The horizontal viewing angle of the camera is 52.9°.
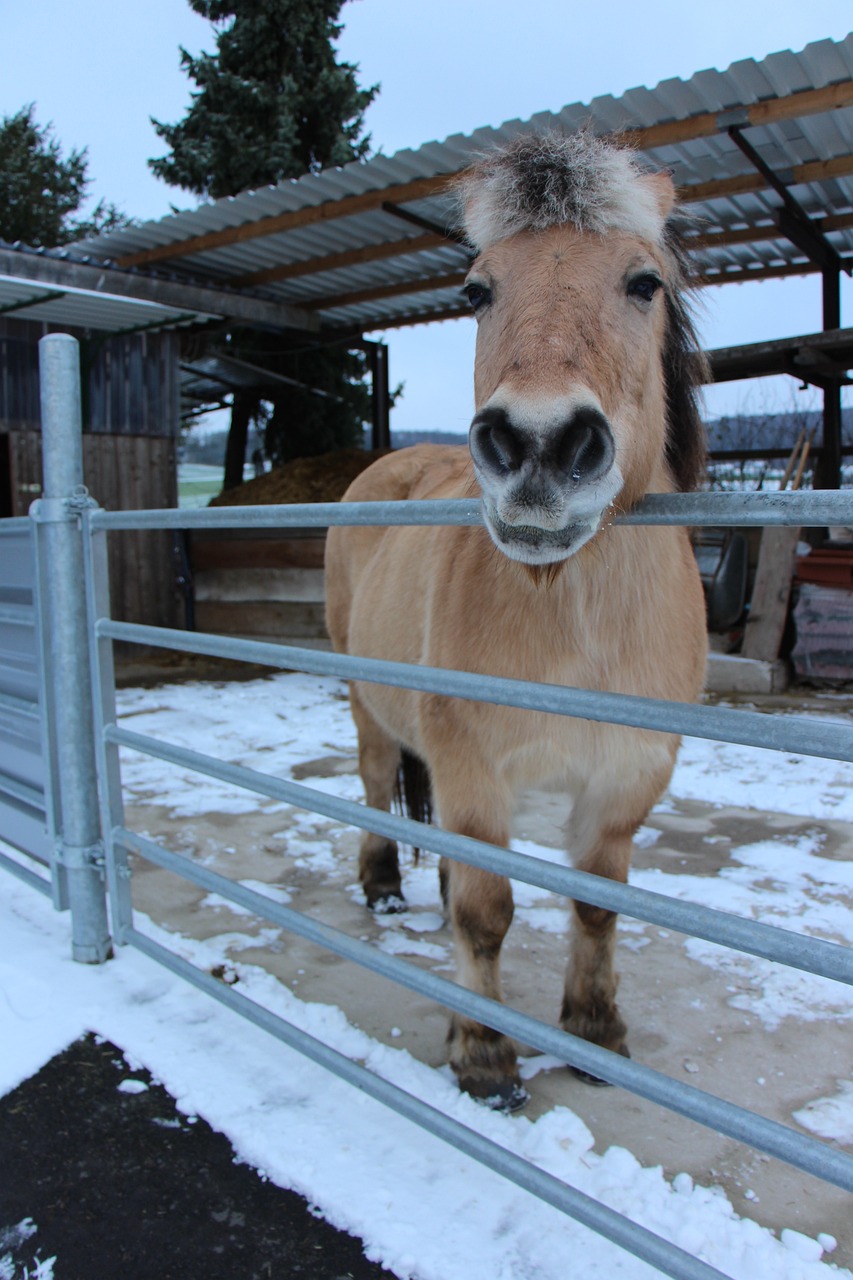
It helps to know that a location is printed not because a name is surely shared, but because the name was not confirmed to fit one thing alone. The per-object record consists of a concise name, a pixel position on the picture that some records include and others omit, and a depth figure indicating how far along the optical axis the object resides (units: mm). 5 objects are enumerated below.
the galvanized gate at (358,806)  1185
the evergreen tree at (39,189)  18141
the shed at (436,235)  4793
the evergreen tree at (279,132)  11148
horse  1309
